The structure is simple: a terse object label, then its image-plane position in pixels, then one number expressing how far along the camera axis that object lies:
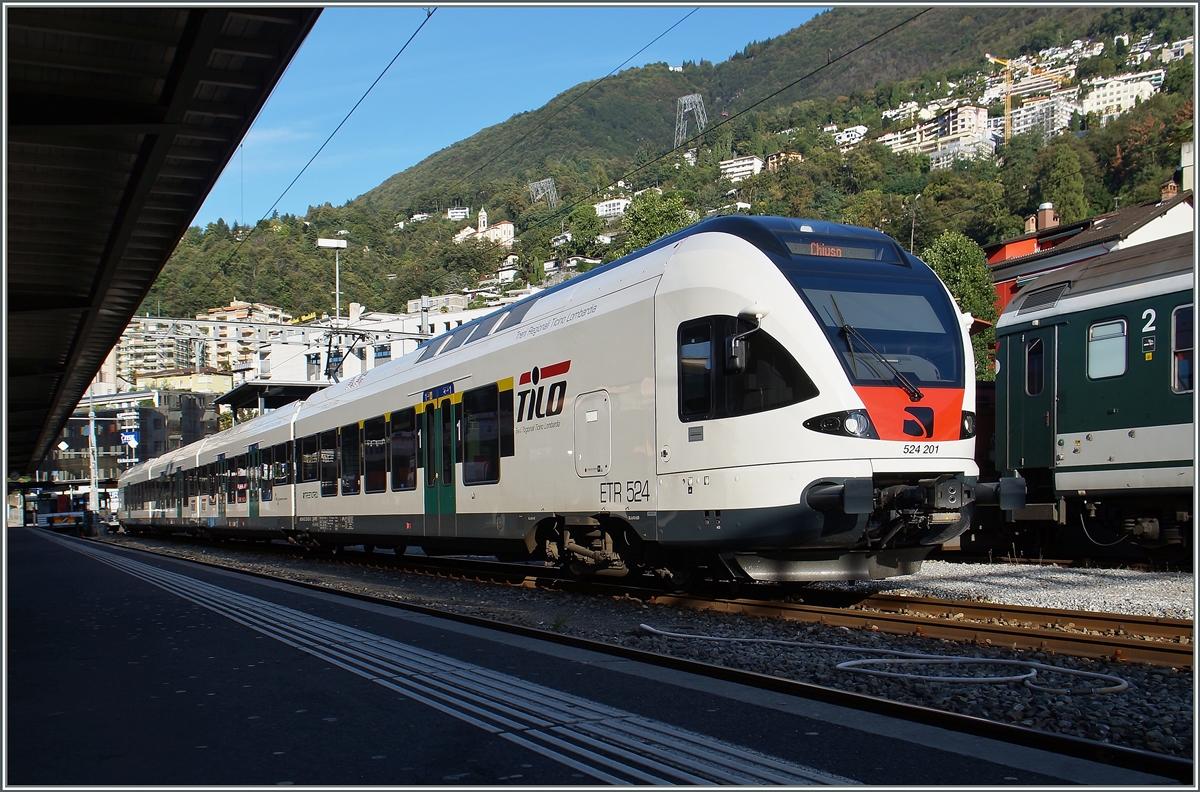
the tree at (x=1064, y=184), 98.94
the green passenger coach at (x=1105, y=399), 12.12
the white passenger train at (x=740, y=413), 8.88
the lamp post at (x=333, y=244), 34.55
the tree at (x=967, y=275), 53.81
